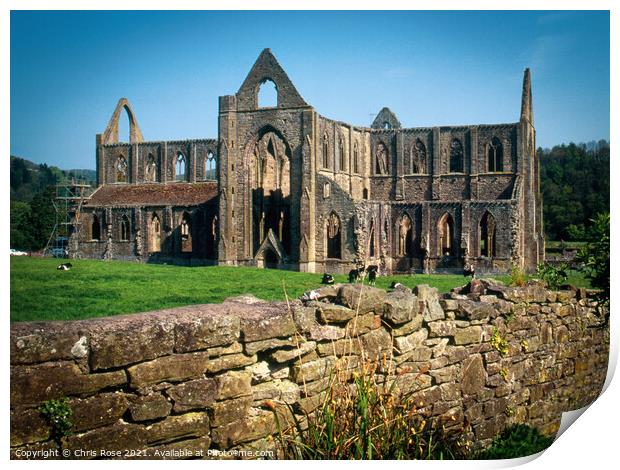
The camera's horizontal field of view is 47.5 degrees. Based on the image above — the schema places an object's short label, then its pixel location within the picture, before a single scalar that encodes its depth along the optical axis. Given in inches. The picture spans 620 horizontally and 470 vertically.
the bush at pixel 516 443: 337.7
